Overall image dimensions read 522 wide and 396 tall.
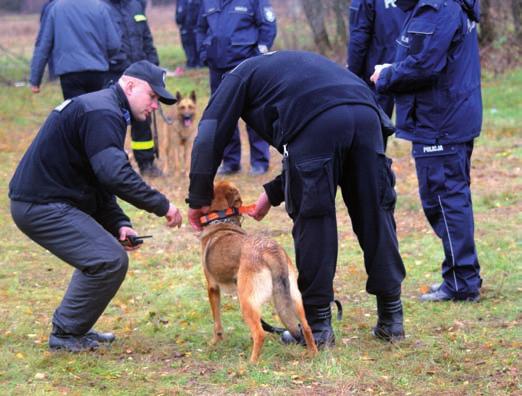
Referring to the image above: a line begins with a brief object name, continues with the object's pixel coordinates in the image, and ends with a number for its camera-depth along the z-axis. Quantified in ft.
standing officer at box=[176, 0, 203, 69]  66.90
